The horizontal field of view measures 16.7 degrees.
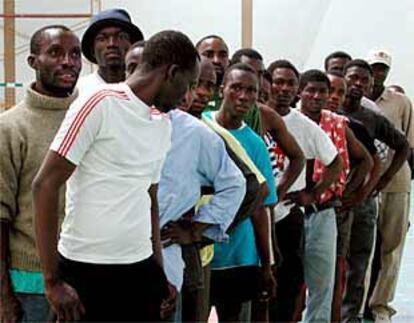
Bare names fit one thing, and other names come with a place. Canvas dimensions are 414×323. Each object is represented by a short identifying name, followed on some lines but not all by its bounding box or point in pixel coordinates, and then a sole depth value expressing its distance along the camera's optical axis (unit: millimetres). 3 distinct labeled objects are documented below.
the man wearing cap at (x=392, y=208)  7812
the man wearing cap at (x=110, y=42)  4474
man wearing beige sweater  3661
